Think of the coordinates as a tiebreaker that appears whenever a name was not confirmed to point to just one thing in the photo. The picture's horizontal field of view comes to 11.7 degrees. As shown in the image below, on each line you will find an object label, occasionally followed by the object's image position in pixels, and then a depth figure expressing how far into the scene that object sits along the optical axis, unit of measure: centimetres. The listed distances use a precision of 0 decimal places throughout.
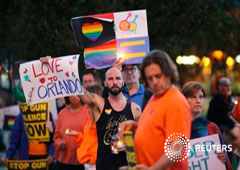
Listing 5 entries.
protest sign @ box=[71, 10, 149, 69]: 1488
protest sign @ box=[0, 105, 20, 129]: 2405
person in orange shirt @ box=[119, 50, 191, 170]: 910
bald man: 1282
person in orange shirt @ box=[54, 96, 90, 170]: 1619
